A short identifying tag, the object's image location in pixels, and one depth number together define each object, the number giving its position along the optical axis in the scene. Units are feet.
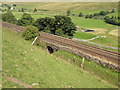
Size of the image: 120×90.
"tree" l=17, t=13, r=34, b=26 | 246.21
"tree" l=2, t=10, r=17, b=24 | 267.59
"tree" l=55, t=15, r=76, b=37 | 220.43
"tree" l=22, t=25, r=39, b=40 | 148.36
